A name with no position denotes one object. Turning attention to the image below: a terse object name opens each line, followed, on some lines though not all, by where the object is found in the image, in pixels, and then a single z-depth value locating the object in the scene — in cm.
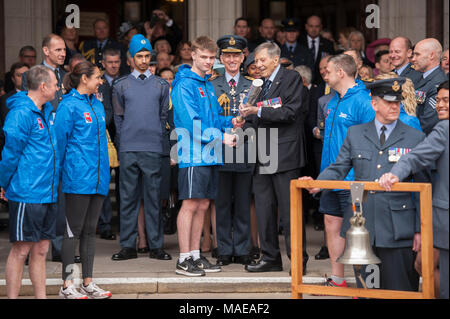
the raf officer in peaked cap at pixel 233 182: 1594
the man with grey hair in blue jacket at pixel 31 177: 1209
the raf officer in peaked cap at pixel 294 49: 2155
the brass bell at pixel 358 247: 1070
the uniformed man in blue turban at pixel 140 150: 1656
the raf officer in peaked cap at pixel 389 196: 1118
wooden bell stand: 1045
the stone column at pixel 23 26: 2317
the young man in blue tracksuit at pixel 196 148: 1478
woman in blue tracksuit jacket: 1365
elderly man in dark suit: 1479
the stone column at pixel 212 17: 2370
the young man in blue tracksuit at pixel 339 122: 1366
